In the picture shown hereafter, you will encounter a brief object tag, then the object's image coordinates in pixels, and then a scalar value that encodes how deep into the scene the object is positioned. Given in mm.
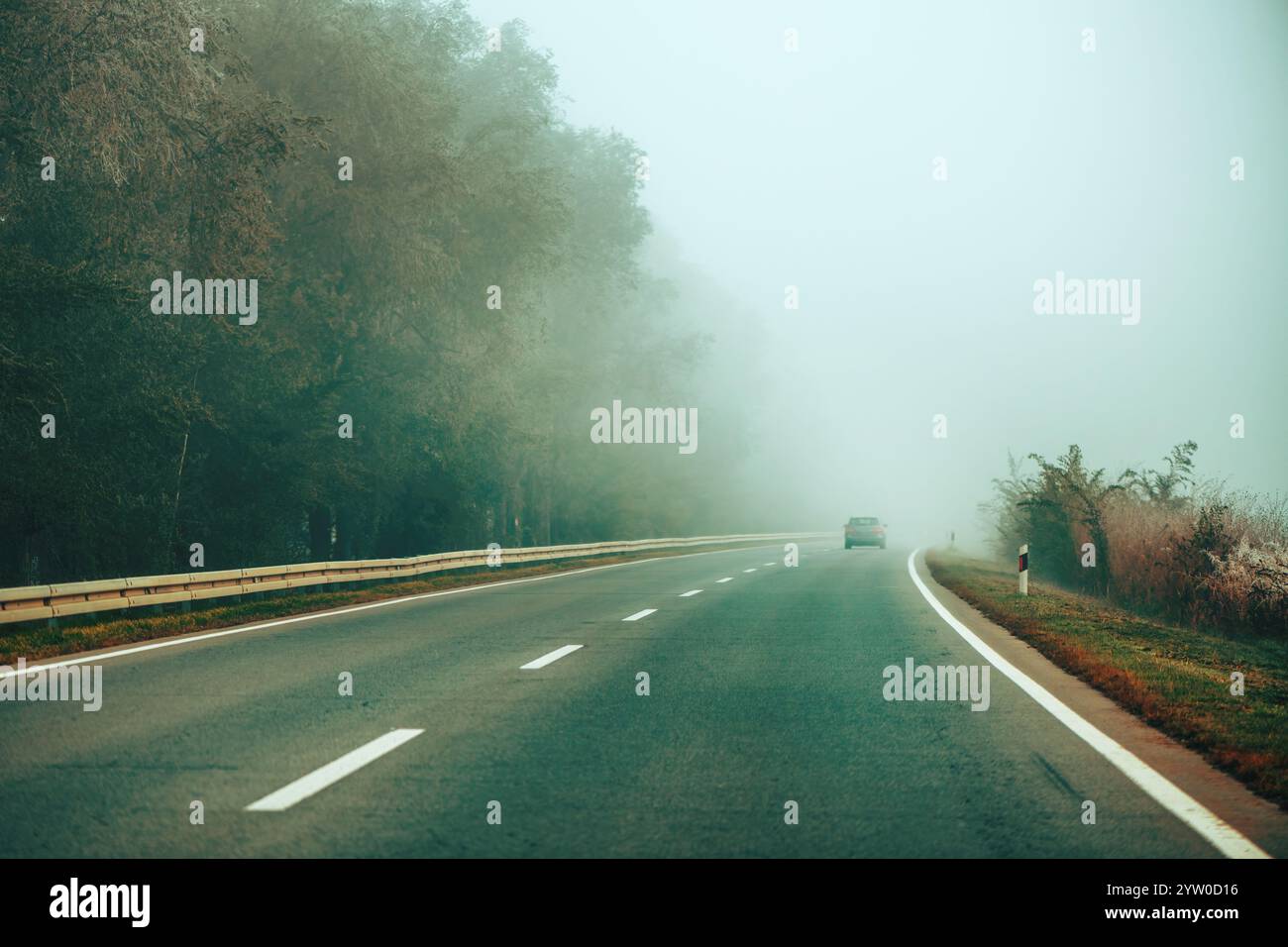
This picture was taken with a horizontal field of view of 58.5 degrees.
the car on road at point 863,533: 52531
